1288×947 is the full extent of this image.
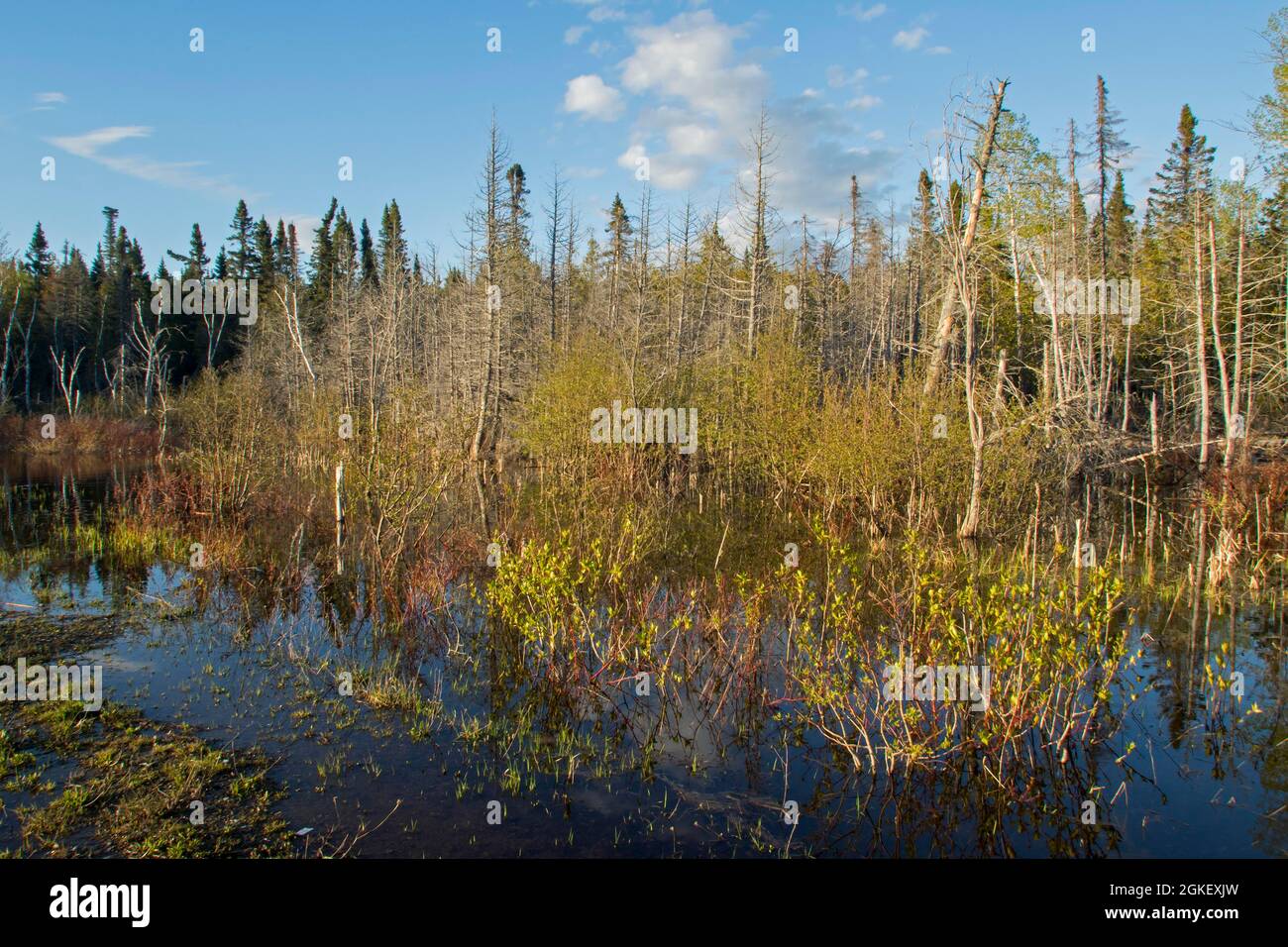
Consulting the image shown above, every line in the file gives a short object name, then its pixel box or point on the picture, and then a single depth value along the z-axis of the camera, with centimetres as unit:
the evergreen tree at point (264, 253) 5653
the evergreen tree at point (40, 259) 5153
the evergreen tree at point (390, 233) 5431
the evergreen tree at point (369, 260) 6181
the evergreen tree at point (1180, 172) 3429
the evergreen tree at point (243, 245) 5591
